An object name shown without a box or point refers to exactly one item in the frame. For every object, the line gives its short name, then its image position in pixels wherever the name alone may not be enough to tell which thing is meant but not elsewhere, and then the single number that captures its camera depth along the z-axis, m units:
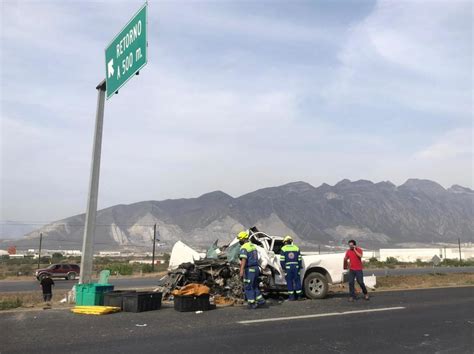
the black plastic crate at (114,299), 10.16
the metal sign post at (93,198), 11.74
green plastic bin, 10.37
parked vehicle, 36.69
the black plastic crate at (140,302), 9.95
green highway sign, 9.94
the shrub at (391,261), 59.85
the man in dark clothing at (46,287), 17.84
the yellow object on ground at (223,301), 11.39
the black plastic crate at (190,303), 10.05
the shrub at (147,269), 45.33
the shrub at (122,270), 43.06
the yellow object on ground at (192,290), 10.29
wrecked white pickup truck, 12.28
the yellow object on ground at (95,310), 9.60
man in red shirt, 12.32
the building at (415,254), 82.98
